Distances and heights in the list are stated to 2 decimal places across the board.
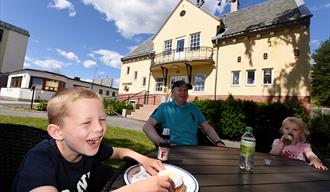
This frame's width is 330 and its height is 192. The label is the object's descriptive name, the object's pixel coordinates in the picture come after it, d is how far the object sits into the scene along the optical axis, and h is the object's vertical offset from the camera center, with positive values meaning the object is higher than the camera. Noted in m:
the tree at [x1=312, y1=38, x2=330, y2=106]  37.07 +9.28
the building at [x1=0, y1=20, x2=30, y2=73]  38.09 +9.40
